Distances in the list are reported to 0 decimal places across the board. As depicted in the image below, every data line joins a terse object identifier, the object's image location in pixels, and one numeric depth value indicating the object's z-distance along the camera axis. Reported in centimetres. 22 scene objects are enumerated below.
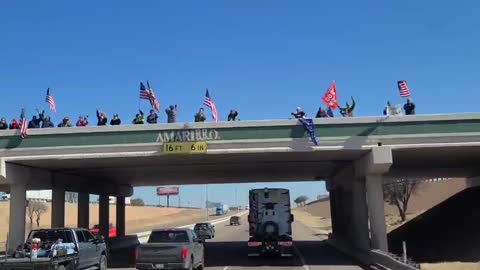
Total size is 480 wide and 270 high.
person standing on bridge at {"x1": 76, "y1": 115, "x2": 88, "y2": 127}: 2892
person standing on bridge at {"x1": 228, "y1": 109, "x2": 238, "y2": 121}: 2875
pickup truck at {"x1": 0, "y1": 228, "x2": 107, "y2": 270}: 1691
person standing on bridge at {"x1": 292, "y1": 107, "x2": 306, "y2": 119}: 2753
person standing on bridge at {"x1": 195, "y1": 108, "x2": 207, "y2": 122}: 2848
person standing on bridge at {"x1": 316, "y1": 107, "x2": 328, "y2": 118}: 2800
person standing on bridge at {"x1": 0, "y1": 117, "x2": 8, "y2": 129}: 2897
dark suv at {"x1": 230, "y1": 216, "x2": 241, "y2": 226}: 9669
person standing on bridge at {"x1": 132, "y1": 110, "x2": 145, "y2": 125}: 2888
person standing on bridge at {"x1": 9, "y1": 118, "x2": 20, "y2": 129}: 2832
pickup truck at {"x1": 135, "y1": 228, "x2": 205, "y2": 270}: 2023
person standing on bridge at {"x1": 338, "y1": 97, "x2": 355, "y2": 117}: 2833
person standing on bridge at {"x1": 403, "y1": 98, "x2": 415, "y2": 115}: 2768
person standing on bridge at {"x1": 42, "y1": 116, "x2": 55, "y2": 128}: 2875
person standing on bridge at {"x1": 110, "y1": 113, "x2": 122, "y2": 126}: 2895
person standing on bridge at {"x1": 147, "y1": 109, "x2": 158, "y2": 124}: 2869
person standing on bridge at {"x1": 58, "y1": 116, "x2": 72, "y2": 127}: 2878
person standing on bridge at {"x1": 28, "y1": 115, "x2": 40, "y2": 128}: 2848
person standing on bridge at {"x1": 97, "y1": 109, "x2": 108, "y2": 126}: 2888
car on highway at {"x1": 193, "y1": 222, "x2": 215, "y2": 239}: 5408
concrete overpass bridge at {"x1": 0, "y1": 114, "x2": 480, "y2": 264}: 2642
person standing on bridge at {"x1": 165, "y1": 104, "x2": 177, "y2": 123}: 2872
